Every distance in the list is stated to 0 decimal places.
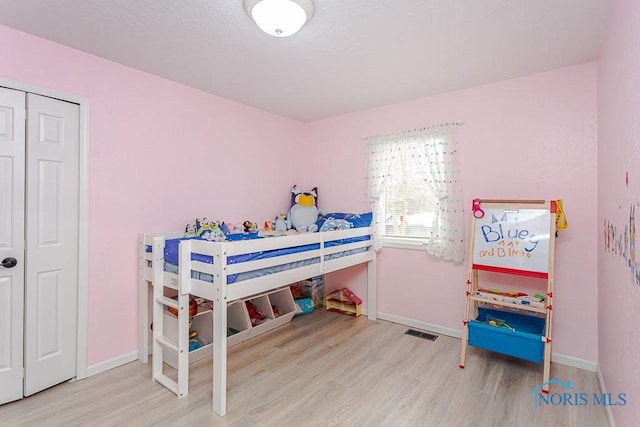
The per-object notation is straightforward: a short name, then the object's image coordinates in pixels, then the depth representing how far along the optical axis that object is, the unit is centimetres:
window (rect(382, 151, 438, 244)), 327
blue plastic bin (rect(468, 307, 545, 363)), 227
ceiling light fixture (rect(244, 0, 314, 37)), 163
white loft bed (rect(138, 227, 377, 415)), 193
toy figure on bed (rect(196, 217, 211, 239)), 279
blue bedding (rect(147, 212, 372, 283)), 205
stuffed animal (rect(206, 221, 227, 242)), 257
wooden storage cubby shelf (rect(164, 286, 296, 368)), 244
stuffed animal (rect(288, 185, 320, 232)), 368
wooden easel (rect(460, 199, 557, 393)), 230
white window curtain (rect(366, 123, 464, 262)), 300
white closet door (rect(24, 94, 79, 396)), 205
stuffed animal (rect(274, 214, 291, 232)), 358
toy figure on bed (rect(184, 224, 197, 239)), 280
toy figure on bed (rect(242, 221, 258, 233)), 326
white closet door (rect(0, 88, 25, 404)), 194
